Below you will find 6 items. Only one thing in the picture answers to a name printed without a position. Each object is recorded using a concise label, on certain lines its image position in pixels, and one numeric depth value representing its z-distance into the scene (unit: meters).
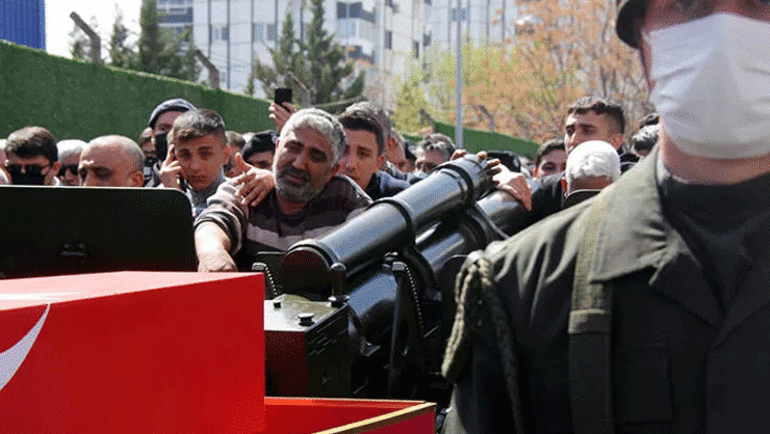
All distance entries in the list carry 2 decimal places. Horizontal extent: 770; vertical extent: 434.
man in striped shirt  4.59
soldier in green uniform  1.62
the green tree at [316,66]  53.53
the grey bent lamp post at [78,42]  39.32
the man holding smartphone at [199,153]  6.16
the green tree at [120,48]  44.50
